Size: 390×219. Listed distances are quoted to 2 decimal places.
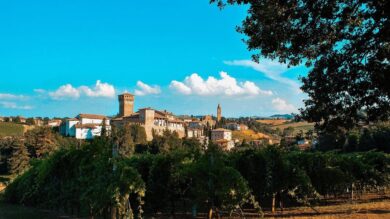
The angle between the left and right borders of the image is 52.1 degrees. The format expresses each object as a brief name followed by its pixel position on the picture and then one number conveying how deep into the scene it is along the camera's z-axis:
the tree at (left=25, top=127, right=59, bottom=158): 56.64
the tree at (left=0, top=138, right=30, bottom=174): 53.22
